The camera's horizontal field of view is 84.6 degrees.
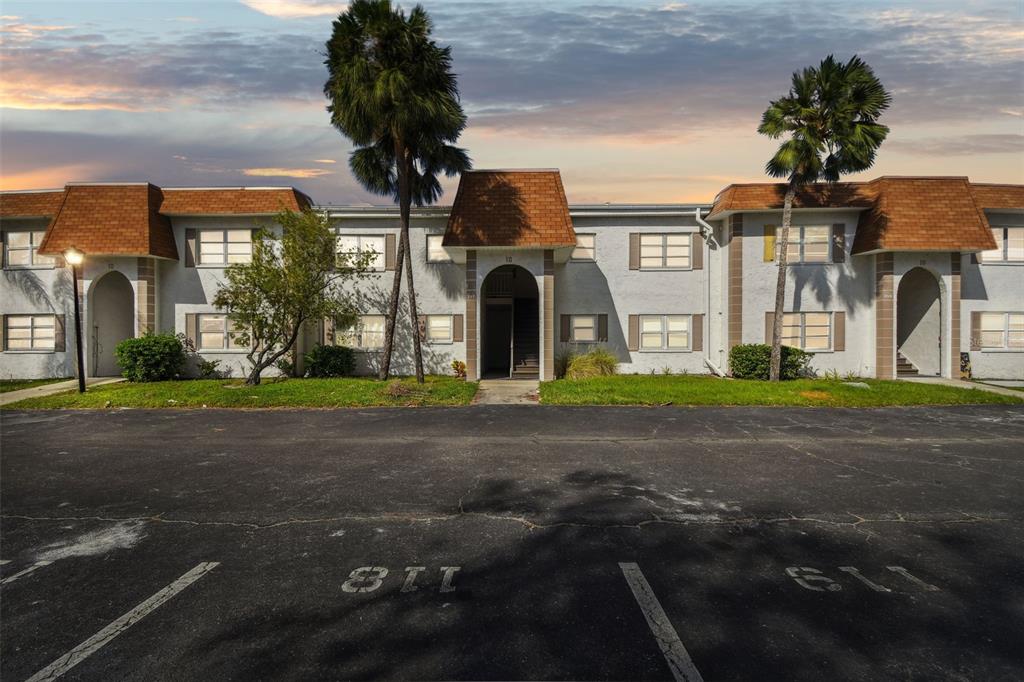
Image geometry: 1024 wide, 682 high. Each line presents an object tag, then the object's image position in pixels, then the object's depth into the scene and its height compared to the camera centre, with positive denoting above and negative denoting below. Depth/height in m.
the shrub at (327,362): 21.19 -1.20
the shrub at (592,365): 20.97 -1.40
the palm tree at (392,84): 17.41 +7.76
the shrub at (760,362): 20.42 -1.30
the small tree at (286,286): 18.83 +1.51
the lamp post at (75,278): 17.41 +1.69
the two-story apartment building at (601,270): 20.59 +2.24
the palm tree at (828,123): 18.02 +6.71
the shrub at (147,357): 20.14 -0.93
